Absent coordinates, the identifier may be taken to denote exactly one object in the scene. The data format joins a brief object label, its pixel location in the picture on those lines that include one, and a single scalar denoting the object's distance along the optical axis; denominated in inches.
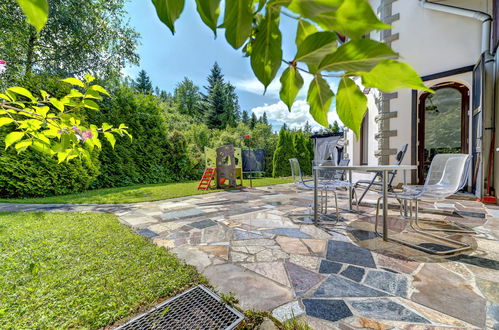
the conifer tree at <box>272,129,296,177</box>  440.8
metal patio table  90.4
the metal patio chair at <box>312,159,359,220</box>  125.0
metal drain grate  48.1
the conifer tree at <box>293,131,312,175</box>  457.7
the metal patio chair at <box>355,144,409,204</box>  150.7
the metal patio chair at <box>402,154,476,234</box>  101.3
